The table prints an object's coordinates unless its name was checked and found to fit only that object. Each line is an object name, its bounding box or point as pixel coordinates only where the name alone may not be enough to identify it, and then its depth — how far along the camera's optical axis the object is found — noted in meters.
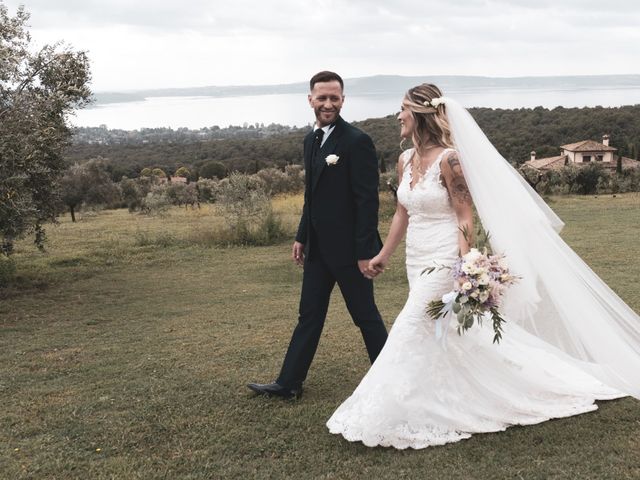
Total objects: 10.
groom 4.73
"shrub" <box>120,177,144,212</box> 39.19
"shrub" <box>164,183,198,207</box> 39.97
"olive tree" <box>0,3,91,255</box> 9.20
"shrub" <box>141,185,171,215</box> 29.12
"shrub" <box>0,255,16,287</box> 11.95
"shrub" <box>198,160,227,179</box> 54.81
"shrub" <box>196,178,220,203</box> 39.63
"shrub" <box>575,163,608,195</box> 44.32
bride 4.16
